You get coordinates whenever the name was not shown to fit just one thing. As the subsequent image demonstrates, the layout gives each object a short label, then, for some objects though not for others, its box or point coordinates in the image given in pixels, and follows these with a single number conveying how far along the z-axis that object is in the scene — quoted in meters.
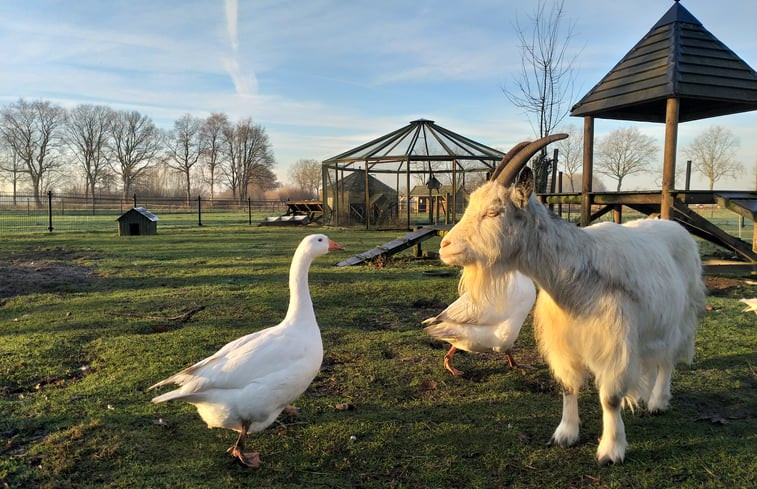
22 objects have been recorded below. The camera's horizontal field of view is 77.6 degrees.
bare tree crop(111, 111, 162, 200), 59.69
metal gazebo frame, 21.37
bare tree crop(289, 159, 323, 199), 62.81
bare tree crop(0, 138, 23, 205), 52.57
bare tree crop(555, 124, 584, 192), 41.81
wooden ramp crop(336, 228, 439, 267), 10.83
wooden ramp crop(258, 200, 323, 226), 26.59
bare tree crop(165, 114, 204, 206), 62.58
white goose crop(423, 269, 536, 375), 4.58
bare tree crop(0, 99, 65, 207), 53.34
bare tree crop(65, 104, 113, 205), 58.53
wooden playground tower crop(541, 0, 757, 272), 7.96
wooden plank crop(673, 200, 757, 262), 8.10
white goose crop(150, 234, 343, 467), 3.03
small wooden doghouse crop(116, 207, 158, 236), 19.25
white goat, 2.87
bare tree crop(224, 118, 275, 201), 66.12
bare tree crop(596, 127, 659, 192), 47.41
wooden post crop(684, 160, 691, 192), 14.91
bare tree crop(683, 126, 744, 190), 40.93
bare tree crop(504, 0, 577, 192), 12.71
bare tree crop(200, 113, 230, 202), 64.56
